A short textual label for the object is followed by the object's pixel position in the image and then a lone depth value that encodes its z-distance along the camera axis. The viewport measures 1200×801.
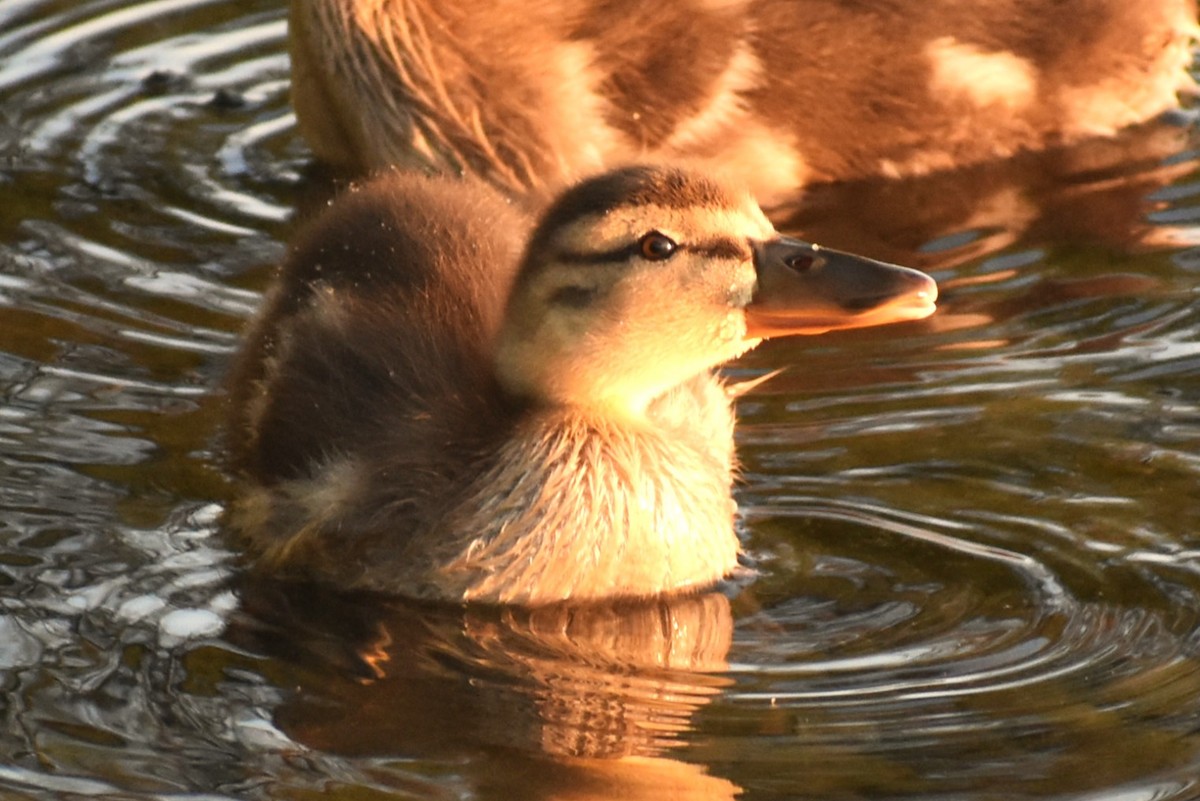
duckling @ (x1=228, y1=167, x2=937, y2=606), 8.05
